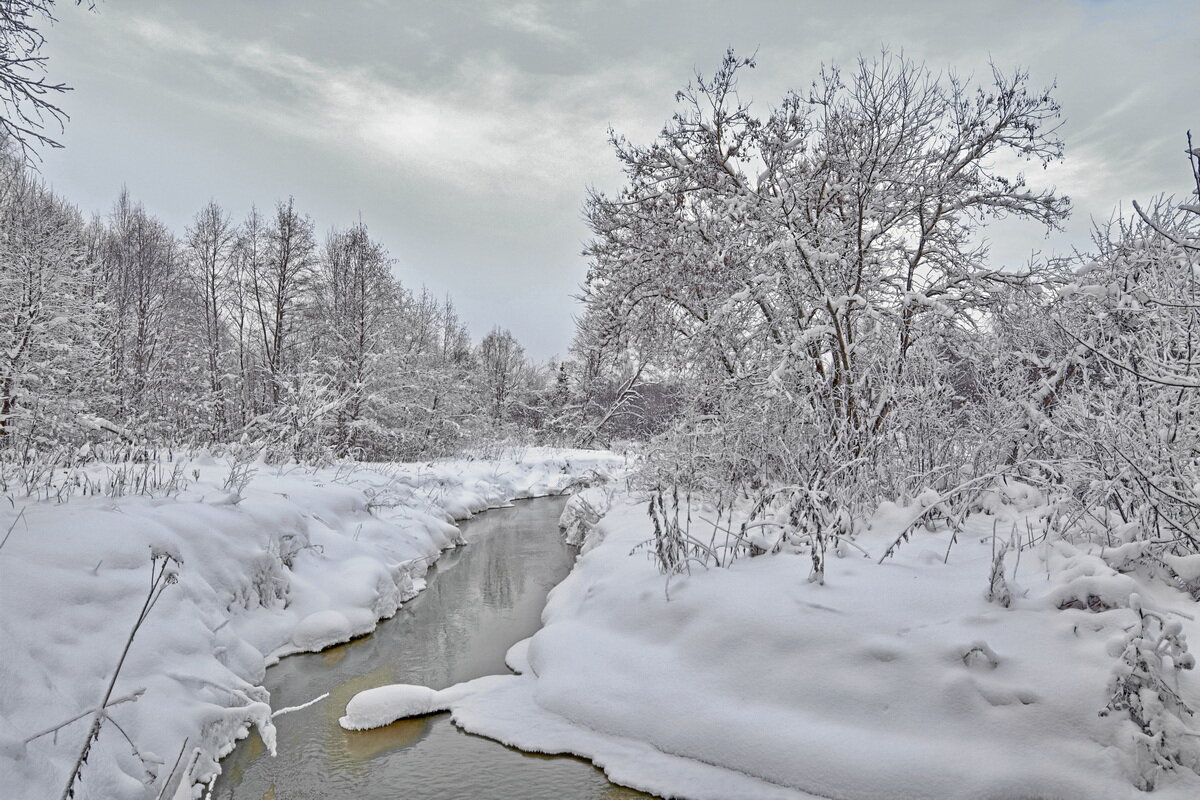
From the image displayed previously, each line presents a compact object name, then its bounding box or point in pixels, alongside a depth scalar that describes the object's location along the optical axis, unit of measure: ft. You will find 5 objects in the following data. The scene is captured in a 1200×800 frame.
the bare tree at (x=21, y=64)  15.94
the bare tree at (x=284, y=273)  62.80
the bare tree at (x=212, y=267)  77.25
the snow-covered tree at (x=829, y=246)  20.38
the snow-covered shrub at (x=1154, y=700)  8.78
